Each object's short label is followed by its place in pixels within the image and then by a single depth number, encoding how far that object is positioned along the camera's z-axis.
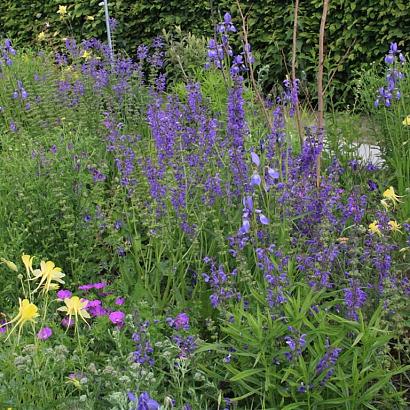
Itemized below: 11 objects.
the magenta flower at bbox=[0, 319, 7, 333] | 2.53
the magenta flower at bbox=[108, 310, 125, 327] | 2.53
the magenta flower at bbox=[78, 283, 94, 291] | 2.77
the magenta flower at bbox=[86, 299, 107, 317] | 2.64
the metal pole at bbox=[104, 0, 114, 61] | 5.53
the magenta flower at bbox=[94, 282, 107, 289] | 2.83
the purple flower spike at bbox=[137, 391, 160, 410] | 1.47
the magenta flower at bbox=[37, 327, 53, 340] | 2.31
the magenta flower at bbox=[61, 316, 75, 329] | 2.61
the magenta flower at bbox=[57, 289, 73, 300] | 2.63
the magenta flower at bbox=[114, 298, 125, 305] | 2.68
